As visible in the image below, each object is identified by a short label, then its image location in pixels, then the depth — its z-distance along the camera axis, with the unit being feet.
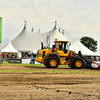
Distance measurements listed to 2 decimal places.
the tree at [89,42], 248.67
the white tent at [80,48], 118.83
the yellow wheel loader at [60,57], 60.44
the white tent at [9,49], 122.40
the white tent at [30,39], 155.02
